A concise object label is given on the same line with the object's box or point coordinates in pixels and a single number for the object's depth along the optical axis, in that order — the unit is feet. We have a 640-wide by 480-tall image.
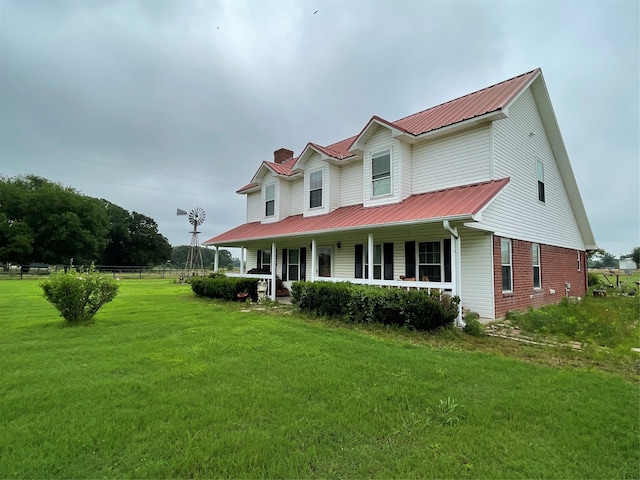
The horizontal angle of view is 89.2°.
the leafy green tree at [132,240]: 198.90
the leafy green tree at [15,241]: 126.21
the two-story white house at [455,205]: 29.96
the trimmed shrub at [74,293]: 26.23
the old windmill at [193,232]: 104.22
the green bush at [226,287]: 43.09
